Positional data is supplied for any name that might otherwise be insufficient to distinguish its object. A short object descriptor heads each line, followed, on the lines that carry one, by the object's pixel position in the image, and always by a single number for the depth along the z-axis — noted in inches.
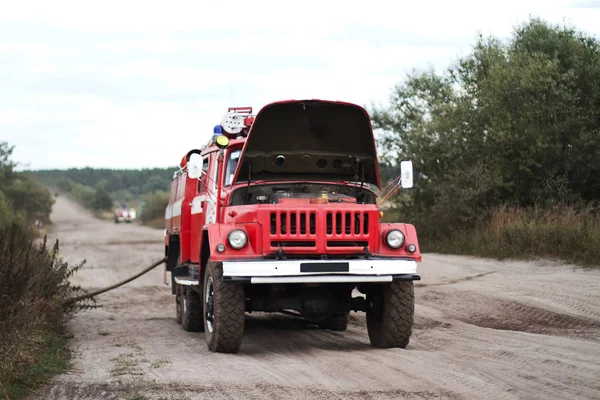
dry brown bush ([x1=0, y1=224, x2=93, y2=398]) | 338.3
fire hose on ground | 581.3
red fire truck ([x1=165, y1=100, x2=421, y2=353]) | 391.2
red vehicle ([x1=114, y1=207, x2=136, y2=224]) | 3368.6
